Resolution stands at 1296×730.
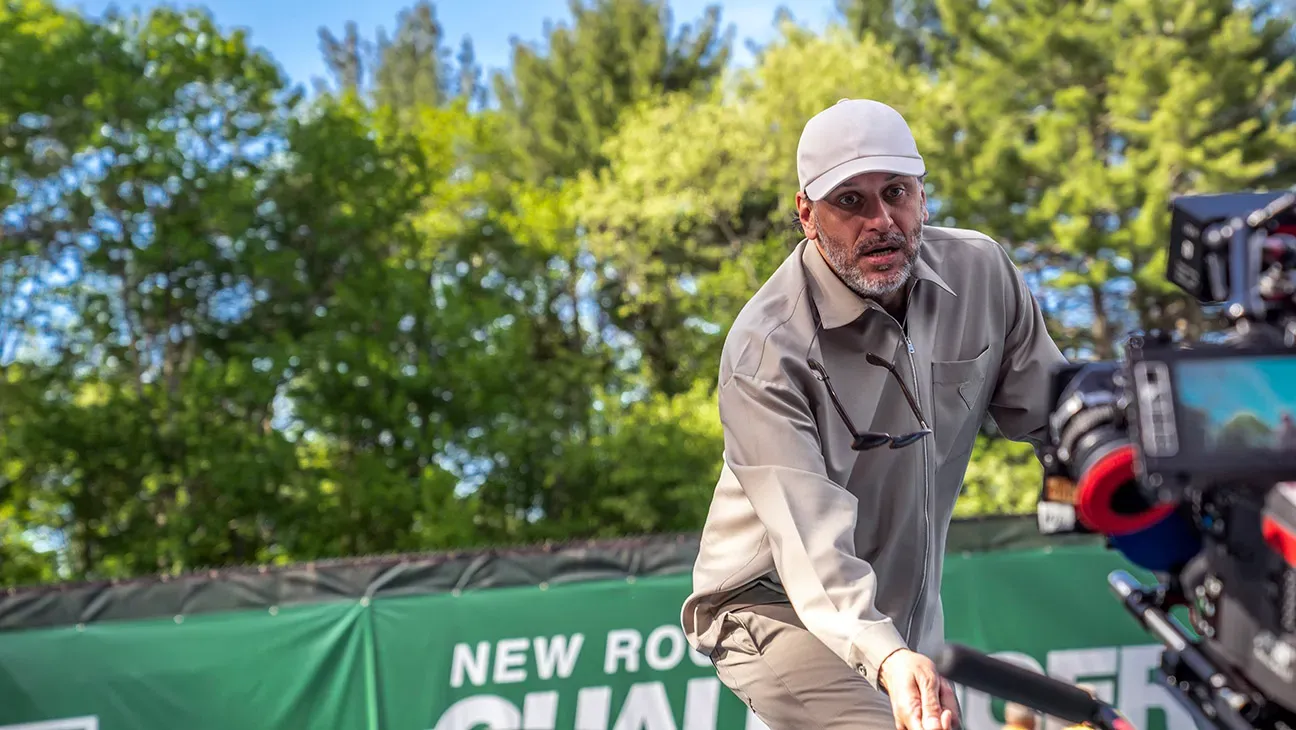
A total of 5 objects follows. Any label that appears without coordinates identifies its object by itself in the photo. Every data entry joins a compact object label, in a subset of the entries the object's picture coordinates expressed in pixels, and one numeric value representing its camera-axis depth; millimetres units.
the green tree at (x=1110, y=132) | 22719
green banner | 6504
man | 2508
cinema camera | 1415
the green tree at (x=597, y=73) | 35500
